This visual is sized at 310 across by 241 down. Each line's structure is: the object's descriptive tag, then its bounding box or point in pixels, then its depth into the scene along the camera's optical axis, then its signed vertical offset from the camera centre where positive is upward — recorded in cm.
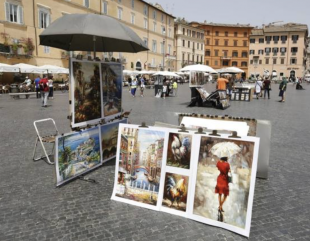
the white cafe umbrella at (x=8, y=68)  2173 +34
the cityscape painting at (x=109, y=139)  521 -120
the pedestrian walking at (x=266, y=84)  1985 -35
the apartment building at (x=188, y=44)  6475 +793
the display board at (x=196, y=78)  1569 -7
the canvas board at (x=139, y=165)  358 -115
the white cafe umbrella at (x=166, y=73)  2360 +27
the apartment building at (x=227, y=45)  8156 +953
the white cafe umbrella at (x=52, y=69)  2500 +41
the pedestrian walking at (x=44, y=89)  1395 -76
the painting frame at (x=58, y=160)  411 -125
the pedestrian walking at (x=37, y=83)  1770 -62
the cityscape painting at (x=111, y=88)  524 -24
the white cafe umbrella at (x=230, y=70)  2130 +61
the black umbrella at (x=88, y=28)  409 +69
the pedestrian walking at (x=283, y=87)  1784 -47
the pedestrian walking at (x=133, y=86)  2141 -77
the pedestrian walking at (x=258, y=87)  2003 -57
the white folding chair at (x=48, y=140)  508 -119
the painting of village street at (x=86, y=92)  461 -29
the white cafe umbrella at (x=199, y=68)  1590 +51
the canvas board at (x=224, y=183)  308 -117
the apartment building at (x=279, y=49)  7662 +828
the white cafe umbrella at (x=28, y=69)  2339 +36
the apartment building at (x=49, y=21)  2667 +563
